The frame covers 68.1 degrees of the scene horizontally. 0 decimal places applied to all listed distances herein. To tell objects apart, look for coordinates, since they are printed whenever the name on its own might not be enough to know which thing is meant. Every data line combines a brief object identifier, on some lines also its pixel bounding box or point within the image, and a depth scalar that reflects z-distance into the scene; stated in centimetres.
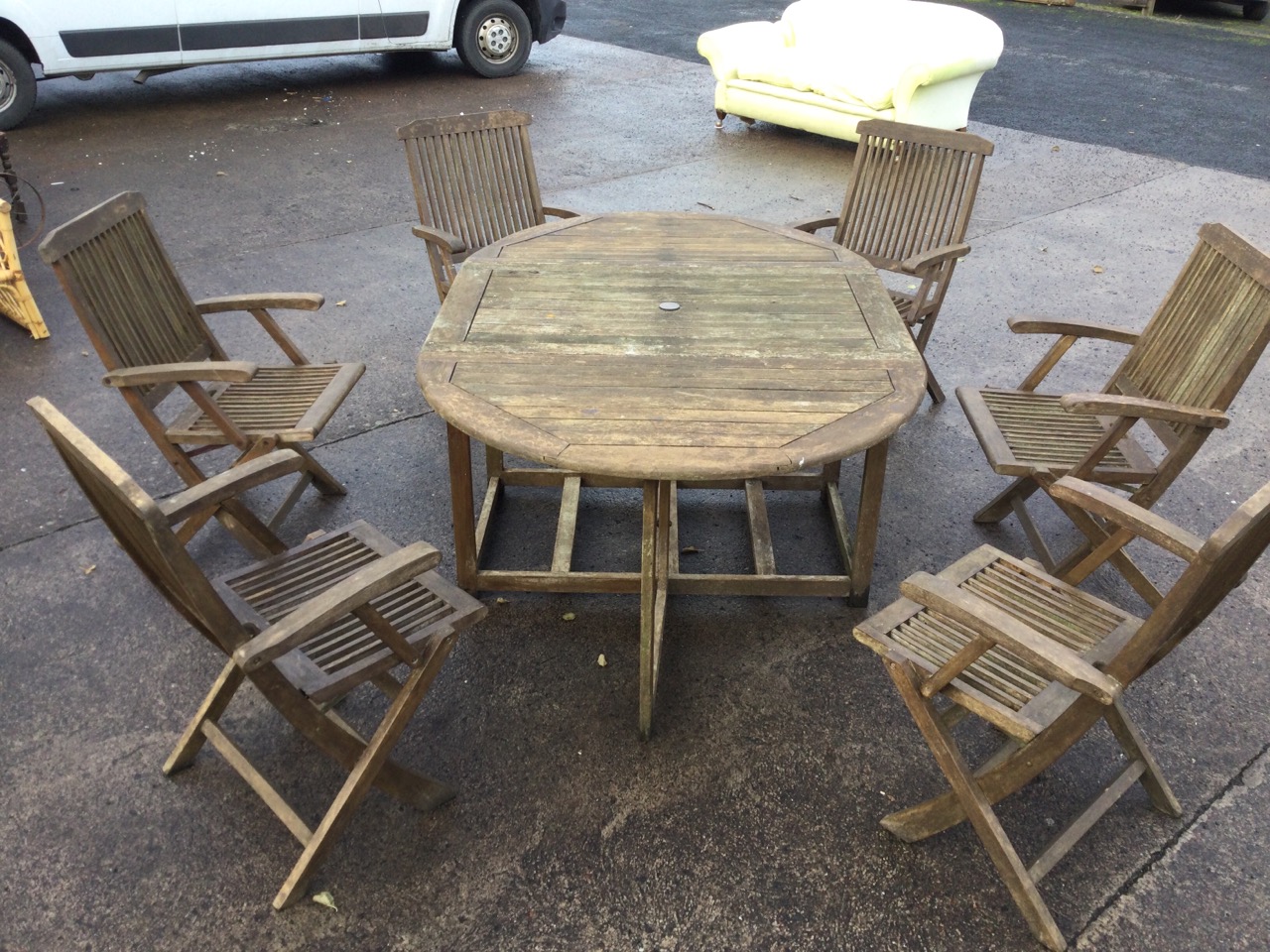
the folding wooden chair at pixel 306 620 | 187
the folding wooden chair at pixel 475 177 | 414
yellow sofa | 705
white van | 731
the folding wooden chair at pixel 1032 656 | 190
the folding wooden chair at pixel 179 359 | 288
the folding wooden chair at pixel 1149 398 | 276
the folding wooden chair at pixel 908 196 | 411
